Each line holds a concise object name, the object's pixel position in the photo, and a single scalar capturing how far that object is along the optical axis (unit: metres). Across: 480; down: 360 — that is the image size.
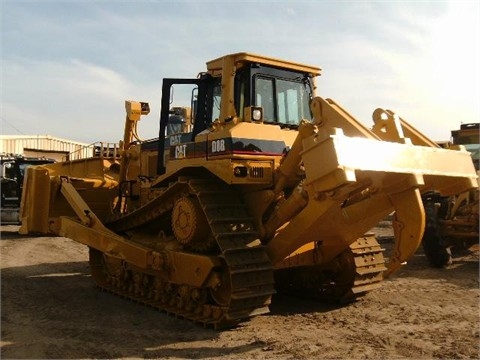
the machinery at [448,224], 9.51
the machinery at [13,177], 17.52
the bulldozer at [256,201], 4.81
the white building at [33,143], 30.36
